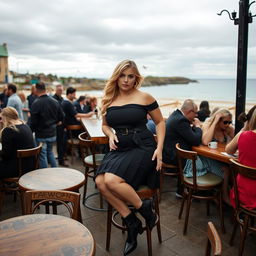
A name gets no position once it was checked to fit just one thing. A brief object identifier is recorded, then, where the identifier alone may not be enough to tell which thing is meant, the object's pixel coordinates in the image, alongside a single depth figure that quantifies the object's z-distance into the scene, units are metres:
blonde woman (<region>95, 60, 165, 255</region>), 2.12
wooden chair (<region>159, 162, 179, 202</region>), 3.42
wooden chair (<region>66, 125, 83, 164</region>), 5.24
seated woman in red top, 2.17
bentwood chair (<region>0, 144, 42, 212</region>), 2.82
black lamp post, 2.83
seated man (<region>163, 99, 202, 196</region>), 3.15
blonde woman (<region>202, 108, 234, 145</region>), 3.09
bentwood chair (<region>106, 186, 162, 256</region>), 2.17
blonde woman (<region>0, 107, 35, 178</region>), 3.03
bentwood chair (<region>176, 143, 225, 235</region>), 2.68
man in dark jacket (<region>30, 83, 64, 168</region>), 4.25
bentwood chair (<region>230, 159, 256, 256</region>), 2.03
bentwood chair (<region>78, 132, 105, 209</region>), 3.10
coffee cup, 2.99
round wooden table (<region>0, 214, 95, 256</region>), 1.25
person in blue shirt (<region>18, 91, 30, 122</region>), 7.08
